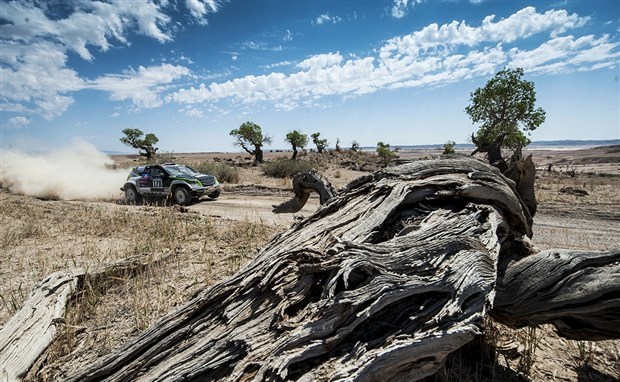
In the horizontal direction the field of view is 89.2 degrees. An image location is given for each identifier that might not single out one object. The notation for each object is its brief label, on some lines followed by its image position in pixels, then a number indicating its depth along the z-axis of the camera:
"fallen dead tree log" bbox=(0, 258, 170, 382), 3.30
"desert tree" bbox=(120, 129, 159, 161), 51.75
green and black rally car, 14.38
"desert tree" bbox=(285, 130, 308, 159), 45.66
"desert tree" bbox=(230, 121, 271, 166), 41.81
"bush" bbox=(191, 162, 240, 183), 23.50
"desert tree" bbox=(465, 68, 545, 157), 24.41
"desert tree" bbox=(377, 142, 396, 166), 39.97
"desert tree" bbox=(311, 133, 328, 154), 55.08
